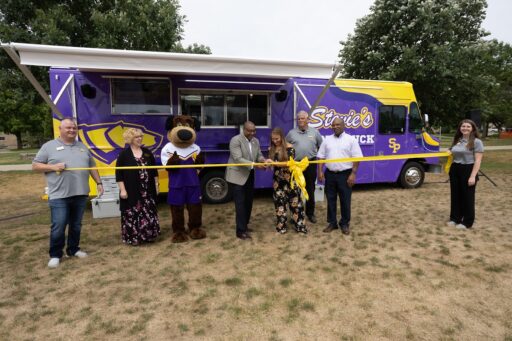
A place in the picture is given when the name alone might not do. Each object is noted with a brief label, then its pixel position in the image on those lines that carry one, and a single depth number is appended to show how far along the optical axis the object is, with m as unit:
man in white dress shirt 4.43
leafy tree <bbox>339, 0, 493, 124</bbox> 11.92
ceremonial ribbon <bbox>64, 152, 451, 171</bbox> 4.04
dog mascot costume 4.27
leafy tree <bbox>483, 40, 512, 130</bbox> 25.13
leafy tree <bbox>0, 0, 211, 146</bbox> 8.60
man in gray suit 4.36
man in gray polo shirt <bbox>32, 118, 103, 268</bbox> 3.51
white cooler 5.53
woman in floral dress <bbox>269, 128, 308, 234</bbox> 4.48
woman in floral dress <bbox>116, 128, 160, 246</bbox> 4.03
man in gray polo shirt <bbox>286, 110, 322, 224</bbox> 4.77
